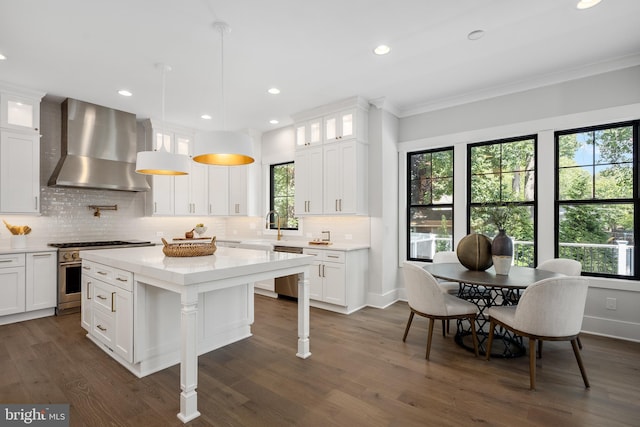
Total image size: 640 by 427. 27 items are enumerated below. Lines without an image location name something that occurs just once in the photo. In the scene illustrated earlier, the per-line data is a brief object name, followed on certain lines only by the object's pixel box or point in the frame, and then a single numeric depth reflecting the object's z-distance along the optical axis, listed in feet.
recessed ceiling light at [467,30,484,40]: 9.57
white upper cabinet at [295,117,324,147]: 16.19
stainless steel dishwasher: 15.81
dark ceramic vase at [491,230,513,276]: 10.02
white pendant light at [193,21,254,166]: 8.20
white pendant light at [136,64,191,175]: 9.93
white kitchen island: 6.91
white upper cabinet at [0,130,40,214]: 13.12
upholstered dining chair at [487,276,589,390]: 7.83
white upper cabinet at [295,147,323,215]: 16.20
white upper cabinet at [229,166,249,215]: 20.02
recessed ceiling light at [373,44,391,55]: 10.41
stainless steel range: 13.70
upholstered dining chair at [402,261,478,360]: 9.53
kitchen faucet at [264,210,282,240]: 19.08
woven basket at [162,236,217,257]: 9.21
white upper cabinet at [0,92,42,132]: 13.07
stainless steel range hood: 14.57
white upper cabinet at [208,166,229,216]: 20.29
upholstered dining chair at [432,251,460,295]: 12.41
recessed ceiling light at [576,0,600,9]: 8.21
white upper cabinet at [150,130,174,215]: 17.78
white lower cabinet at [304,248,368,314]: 14.17
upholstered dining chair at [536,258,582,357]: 10.37
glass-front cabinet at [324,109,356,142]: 15.02
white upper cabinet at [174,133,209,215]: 18.80
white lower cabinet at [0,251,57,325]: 12.58
